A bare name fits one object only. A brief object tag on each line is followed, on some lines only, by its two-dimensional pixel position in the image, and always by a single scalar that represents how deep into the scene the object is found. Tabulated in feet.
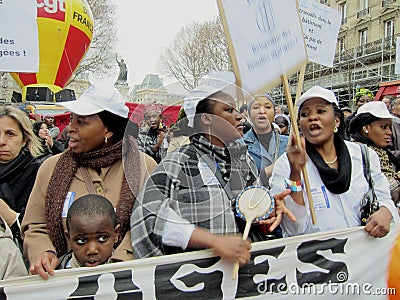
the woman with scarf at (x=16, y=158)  9.21
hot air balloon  50.67
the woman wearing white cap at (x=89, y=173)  6.90
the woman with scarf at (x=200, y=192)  6.15
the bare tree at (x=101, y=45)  108.06
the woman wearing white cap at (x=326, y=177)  7.33
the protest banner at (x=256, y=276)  6.13
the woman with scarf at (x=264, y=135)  10.76
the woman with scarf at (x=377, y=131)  11.39
